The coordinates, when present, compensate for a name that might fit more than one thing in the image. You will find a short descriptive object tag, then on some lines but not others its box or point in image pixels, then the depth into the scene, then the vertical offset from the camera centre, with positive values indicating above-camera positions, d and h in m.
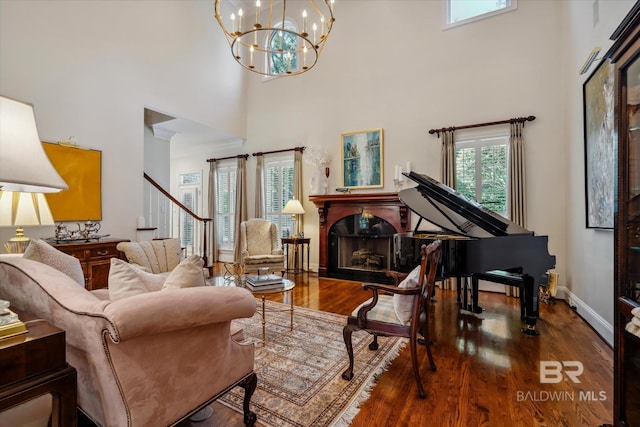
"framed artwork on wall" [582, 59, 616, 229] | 2.62 +0.71
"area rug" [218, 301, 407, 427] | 1.74 -1.18
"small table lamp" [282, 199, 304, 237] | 5.58 +0.18
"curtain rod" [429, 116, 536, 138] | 4.21 +1.44
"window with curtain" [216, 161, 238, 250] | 7.21 +0.35
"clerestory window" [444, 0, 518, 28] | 4.49 +3.39
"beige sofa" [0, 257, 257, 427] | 1.04 -0.49
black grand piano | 2.60 -0.28
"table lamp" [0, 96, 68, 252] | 1.06 +0.26
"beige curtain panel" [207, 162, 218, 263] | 7.19 +0.57
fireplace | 5.05 -0.28
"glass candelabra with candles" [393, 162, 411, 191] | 5.00 +0.74
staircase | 5.49 -0.07
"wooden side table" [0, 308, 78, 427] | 0.87 -0.50
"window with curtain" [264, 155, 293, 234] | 6.39 +0.65
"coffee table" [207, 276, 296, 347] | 2.59 -0.68
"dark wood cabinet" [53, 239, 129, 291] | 3.35 -0.48
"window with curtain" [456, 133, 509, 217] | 4.47 +0.74
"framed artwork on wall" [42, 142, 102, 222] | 3.60 +0.46
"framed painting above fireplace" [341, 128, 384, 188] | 5.34 +1.11
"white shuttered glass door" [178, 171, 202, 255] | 6.83 +0.66
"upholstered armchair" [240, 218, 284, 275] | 5.20 -0.40
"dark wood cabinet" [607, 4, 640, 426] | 1.29 -0.05
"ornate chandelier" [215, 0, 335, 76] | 6.24 +4.36
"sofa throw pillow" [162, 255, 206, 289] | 1.39 -0.29
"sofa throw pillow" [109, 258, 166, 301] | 1.33 -0.30
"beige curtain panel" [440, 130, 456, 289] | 4.66 +0.90
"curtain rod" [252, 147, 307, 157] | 6.05 +1.46
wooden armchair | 1.96 -0.70
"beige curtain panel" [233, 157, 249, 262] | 6.70 +0.55
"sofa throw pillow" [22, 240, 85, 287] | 1.64 -0.24
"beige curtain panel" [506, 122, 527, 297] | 4.21 +0.52
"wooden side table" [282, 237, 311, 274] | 5.52 -0.67
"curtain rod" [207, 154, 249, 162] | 6.75 +1.46
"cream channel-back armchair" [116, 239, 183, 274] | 3.46 -0.46
